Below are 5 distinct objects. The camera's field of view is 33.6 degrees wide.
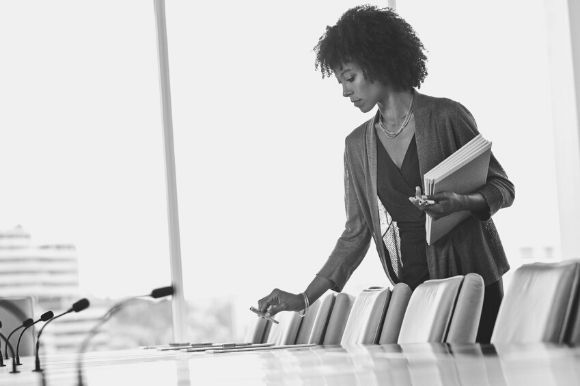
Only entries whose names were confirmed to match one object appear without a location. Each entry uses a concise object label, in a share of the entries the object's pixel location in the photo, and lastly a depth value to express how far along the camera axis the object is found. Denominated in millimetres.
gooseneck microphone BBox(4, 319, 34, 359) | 3512
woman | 2783
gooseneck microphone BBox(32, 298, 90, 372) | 2725
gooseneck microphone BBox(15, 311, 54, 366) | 3236
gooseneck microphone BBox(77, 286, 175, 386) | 2393
